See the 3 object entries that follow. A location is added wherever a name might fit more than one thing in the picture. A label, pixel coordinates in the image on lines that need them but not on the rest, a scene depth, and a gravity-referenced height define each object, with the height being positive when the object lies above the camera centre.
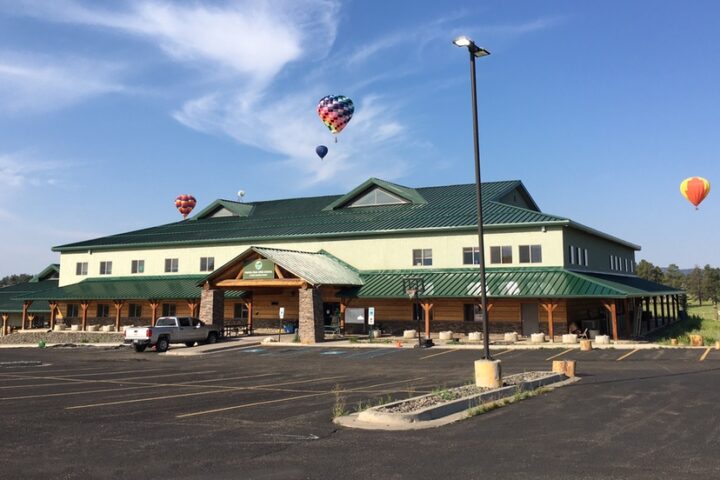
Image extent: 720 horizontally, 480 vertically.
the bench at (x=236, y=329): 42.96 -1.21
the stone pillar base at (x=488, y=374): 15.52 -1.67
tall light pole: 15.83 +4.70
